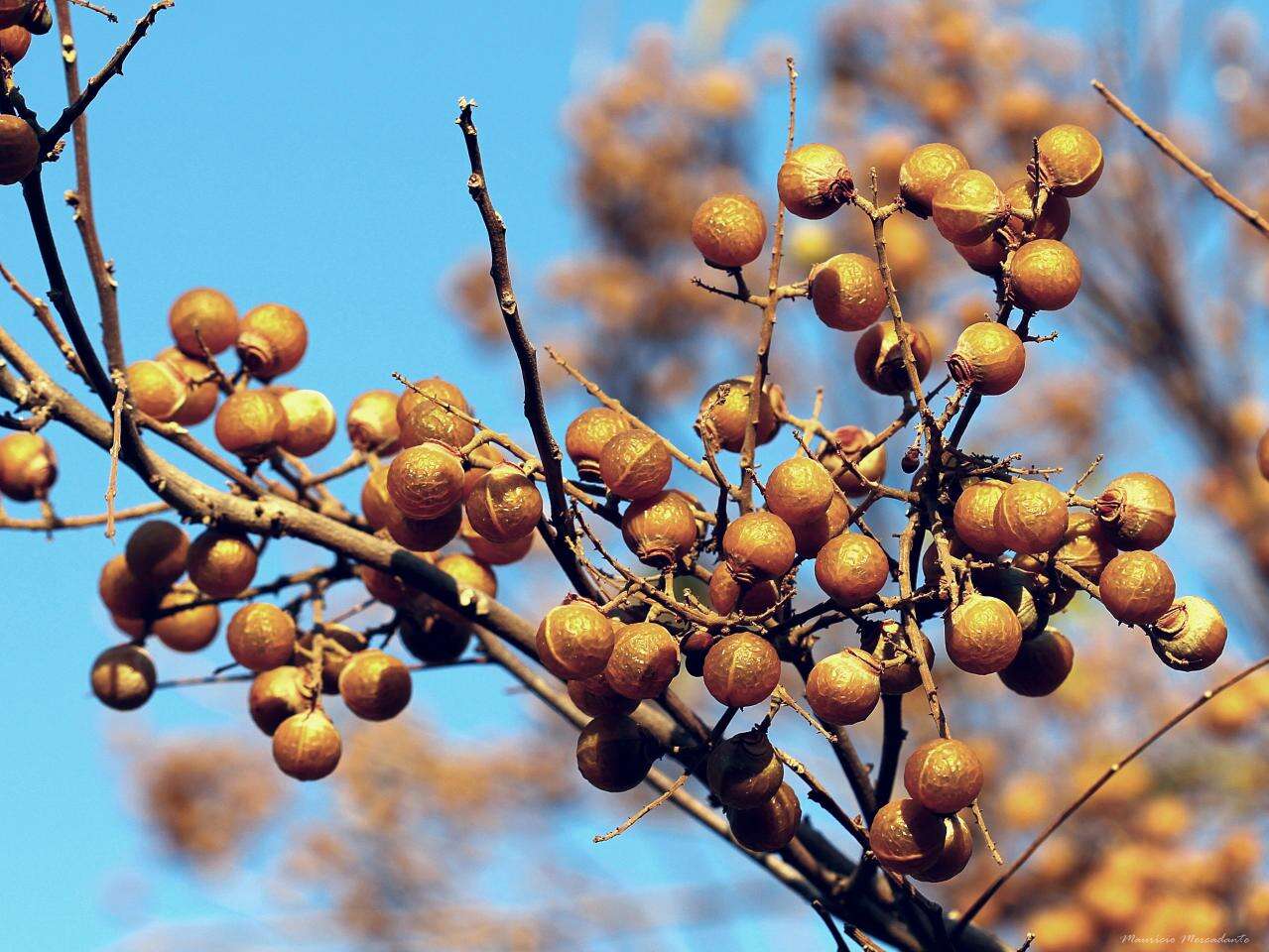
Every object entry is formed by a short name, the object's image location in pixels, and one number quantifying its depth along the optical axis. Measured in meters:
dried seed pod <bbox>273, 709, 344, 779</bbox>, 1.10
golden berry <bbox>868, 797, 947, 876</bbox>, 1.03
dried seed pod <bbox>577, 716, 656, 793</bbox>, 1.04
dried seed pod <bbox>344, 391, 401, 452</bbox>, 1.14
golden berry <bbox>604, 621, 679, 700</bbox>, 1.02
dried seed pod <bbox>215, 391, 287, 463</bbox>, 1.11
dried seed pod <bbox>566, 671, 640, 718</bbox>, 1.04
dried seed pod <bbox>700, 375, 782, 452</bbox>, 1.09
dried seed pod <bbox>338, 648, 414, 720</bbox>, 1.10
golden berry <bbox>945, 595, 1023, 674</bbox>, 1.02
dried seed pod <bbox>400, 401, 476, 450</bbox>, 1.06
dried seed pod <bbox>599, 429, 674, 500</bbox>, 1.05
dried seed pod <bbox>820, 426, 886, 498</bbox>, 1.09
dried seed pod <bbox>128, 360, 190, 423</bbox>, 1.12
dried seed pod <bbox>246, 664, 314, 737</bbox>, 1.11
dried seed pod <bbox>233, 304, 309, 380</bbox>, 1.16
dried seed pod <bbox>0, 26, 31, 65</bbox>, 1.04
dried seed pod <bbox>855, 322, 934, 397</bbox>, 1.09
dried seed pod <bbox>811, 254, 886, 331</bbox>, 1.08
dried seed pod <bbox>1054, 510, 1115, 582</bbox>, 1.05
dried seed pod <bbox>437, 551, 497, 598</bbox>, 1.11
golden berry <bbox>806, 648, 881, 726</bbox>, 1.03
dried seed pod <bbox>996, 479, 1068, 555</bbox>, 1.02
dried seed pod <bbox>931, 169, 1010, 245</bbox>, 1.06
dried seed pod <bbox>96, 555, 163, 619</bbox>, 1.13
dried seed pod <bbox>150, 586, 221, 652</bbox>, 1.14
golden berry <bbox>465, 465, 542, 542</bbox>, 1.04
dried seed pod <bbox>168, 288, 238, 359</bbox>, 1.16
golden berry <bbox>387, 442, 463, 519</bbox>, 1.04
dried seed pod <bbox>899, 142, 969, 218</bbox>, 1.07
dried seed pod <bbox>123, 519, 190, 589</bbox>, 1.12
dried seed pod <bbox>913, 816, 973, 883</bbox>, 1.03
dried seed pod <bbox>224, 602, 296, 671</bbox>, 1.11
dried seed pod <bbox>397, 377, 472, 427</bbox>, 1.07
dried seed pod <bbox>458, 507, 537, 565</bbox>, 1.11
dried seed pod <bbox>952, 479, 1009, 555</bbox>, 1.03
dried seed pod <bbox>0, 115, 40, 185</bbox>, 1.01
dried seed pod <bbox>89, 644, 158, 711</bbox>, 1.13
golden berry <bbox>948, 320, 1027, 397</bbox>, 1.04
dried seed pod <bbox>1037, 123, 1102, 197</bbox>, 1.07
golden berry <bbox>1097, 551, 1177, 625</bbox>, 1.03
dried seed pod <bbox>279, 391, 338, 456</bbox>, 1.13
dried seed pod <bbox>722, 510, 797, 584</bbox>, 1.03
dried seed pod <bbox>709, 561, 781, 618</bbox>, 1.04
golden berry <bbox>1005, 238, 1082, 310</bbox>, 1.04
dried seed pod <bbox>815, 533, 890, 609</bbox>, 1.03
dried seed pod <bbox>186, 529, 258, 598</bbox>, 1.10
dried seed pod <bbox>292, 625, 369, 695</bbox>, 1.11
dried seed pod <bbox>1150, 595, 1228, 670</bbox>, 1.04
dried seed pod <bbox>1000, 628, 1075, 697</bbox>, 1.06
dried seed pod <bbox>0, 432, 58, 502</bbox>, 1.15
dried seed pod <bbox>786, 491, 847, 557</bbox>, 1.05
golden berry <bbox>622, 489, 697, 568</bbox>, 1.05
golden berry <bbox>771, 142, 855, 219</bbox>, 1.08
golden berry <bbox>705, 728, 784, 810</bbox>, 1.03
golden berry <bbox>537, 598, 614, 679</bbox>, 1.03
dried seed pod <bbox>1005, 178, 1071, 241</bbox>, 1.07
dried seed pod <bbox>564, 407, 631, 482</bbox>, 1.07
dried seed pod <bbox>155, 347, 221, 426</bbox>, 1.15
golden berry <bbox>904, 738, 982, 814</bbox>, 1.02
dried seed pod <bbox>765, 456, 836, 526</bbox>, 1.04
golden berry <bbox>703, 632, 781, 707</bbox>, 1.02
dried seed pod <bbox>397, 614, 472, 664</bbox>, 1.11
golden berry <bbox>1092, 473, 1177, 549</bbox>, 1.04
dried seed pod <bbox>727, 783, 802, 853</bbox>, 1.04
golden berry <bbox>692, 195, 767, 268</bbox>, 1.09
